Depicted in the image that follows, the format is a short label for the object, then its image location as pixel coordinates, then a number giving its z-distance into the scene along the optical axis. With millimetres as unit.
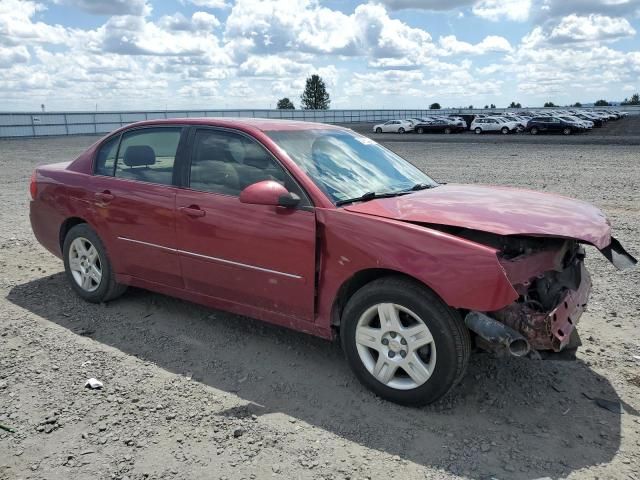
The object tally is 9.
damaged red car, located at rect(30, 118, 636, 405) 3279
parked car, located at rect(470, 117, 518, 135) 41188
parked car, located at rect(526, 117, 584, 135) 38031
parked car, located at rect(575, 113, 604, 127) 46981
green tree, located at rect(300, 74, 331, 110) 114688
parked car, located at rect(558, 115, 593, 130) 39459
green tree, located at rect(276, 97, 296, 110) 110188
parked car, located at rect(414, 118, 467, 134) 43375
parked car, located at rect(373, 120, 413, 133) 45812
